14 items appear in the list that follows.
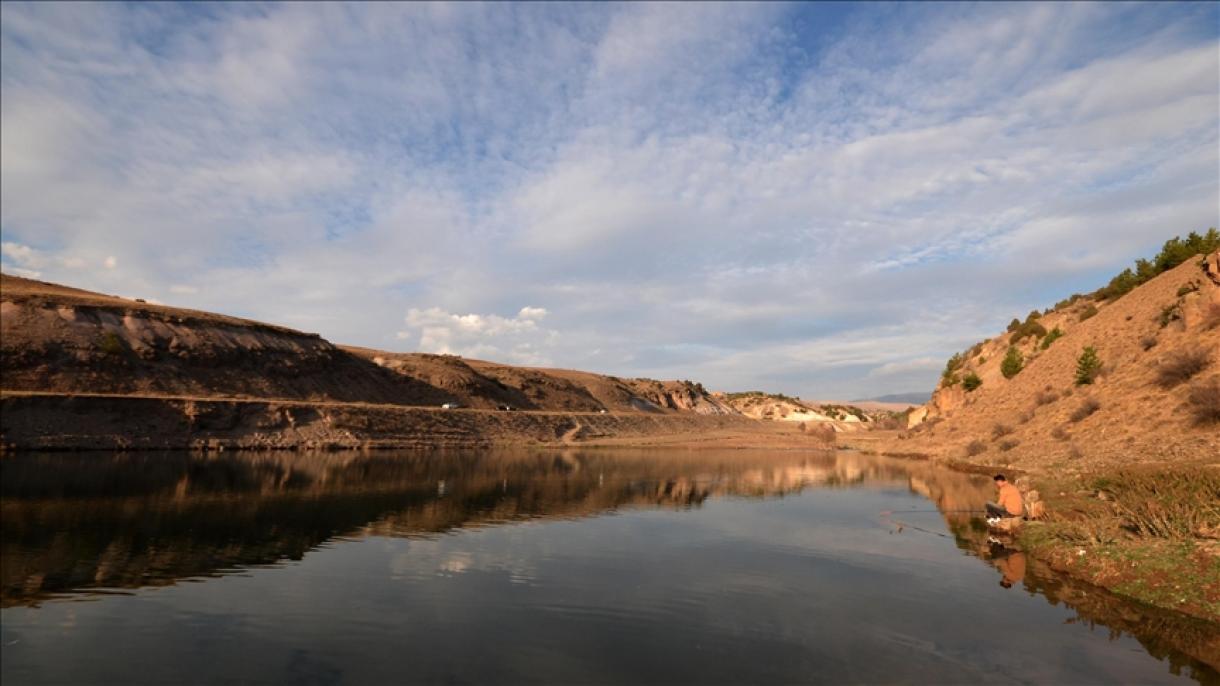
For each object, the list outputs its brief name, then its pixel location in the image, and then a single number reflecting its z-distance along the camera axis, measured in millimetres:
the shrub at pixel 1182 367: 37812
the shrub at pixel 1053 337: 70144
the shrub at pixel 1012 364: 73562
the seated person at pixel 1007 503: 25609
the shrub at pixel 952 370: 92531
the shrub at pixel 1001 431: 56062
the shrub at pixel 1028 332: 79150
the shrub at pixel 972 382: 81688
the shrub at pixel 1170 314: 46062
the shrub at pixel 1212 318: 41344
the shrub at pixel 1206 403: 31812
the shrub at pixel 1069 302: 83438
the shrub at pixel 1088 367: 50250
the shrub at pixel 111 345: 67875
